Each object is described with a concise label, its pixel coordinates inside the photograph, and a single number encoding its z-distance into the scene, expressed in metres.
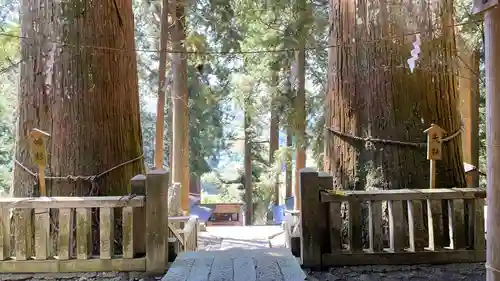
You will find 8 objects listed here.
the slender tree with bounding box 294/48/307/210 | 10.74
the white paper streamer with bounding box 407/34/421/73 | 4.57
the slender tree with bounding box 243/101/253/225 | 18.64
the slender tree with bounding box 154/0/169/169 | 9.70
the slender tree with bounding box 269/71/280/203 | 17.91
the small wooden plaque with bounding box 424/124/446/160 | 4.25
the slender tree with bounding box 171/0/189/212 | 11.54
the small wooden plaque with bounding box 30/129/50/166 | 4.09
